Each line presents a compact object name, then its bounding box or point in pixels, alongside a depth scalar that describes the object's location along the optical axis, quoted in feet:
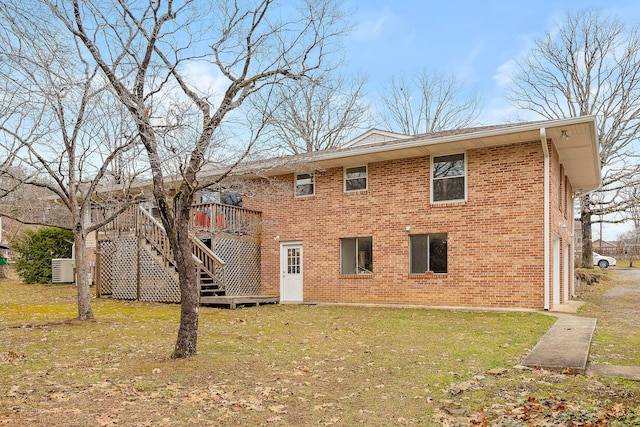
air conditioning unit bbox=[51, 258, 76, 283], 73.72
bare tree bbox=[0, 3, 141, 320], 25.26
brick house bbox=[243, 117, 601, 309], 43.11
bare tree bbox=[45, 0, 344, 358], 23.38
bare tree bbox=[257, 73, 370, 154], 99.50
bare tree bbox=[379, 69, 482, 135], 114.21
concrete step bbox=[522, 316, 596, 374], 21.99
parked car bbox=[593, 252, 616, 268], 124.67
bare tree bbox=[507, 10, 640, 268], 88.63
